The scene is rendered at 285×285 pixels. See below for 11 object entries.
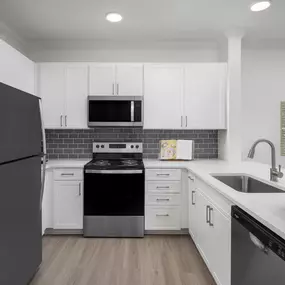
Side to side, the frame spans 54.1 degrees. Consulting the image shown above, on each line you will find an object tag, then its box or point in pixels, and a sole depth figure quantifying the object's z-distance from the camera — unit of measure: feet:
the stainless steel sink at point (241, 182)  8.00
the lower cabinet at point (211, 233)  5.98
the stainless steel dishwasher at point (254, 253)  3.77
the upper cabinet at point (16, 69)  8.45
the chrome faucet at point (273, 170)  6.98
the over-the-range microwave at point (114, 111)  11.35
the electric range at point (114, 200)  10.48
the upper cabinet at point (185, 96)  11.68
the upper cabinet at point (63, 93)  11.59
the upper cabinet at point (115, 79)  11.59
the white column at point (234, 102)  11.41
